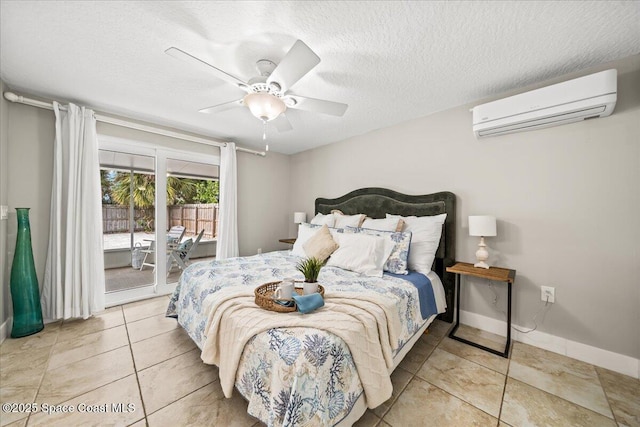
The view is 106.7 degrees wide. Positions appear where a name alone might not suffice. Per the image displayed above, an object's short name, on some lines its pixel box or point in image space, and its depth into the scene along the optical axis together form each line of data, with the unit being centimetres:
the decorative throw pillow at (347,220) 307
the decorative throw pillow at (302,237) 296
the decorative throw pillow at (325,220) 327
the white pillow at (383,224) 266
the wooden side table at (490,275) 200
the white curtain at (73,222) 242
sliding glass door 312
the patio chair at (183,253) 353
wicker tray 140
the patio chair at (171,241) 347
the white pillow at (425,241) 233
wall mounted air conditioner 171
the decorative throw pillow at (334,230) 273
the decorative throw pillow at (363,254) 222
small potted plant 160
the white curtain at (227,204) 368
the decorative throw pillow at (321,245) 259
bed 106
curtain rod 220
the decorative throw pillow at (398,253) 223
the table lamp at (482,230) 216
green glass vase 218
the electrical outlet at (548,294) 207
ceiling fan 143
